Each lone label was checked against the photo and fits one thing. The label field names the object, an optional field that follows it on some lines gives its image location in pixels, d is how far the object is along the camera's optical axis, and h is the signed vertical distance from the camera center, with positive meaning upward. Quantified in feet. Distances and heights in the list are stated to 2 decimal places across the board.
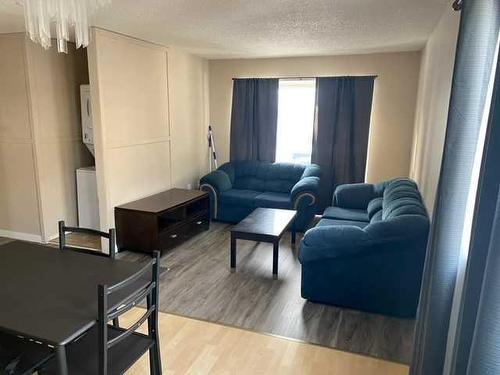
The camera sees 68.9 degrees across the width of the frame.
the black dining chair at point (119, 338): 5.00 -3.66
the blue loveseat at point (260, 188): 15.97 -3.36
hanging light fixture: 5.87 +1.56
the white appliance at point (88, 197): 15.03 -3.41
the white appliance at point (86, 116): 14.35 -0.10
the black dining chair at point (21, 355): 5.25 -3.66
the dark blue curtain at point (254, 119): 18.75 -0.08
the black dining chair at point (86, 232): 7.09 -2.46
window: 18.66 -0.09
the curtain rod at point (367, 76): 17.06 +2.02
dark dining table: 4.64 -2.69
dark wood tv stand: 13.14 -3.98
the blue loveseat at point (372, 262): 9.09 -3.66
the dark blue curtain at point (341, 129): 17.31 -0.45
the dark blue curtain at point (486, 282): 2.96 -1.41
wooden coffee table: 11.75 -3.67
